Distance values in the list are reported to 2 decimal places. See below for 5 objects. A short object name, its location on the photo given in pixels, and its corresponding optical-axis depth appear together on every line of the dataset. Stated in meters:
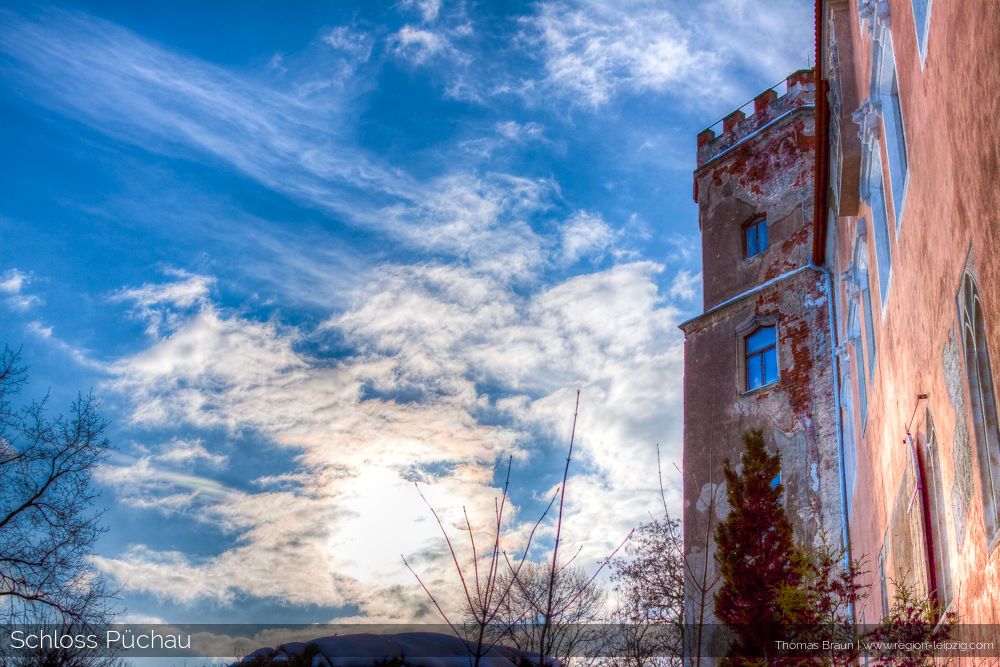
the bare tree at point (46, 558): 18.80
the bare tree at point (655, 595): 22.66
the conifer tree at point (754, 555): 15.91
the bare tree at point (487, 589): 5.30
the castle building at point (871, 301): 6.14
